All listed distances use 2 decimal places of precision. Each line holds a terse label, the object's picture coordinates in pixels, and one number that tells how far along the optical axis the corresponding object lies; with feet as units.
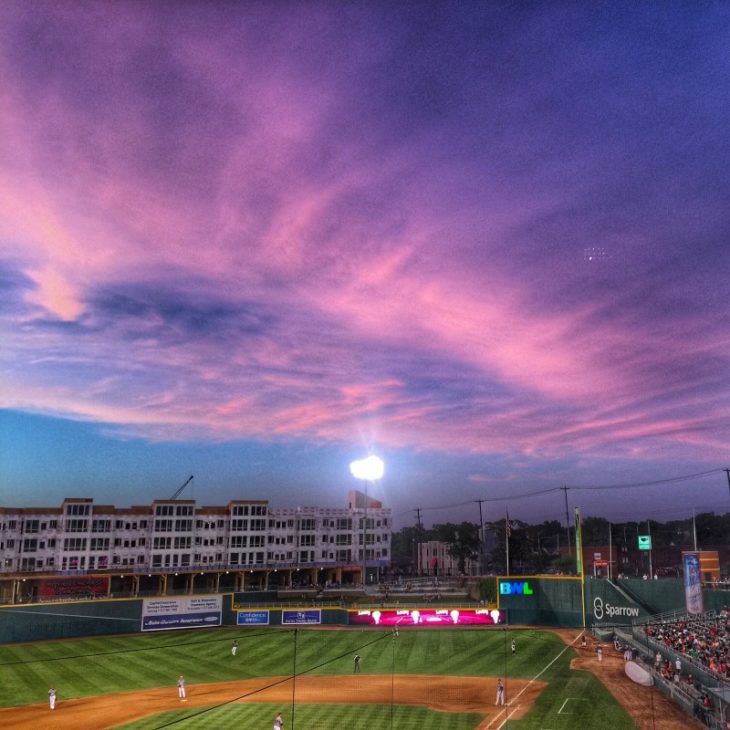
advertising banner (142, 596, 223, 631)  218.79
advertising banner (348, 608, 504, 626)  220.43
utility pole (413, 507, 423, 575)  511.81
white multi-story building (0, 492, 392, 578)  286.46
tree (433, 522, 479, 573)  480.64
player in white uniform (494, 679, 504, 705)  131.85
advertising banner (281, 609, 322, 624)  225.35
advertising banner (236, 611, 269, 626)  226.79
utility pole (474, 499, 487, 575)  438.16
